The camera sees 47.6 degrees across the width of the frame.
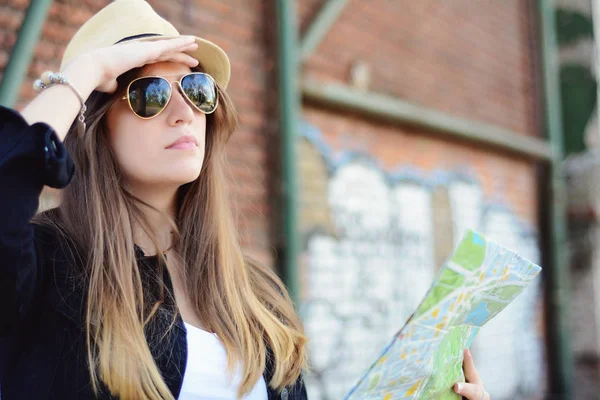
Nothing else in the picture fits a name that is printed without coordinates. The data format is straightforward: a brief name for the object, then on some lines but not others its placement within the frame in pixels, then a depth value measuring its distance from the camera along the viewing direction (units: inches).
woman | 52.5
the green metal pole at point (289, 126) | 152.0
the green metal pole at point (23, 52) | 106.8
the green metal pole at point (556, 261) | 272.7
